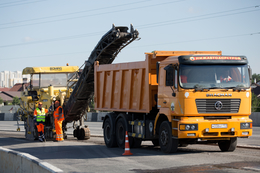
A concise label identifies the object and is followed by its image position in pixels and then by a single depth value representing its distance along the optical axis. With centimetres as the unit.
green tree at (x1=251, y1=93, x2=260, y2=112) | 5152
